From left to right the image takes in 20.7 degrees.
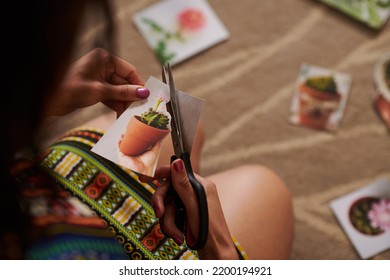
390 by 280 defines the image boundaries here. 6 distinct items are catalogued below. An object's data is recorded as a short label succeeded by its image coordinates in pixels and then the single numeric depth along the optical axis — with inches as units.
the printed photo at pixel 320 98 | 61.9
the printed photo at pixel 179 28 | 64.3
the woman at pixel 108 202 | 47.4
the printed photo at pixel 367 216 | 59.0
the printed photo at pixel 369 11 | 63.7
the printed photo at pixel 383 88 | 61.6
